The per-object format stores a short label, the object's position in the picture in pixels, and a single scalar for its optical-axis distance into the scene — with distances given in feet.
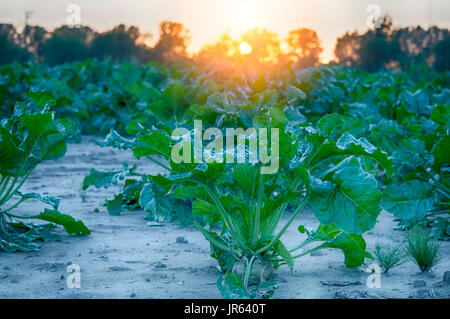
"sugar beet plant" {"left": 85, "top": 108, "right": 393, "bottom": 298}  9.38
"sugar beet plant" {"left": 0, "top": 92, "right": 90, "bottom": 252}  12.15
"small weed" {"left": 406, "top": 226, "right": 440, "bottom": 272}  11.30
